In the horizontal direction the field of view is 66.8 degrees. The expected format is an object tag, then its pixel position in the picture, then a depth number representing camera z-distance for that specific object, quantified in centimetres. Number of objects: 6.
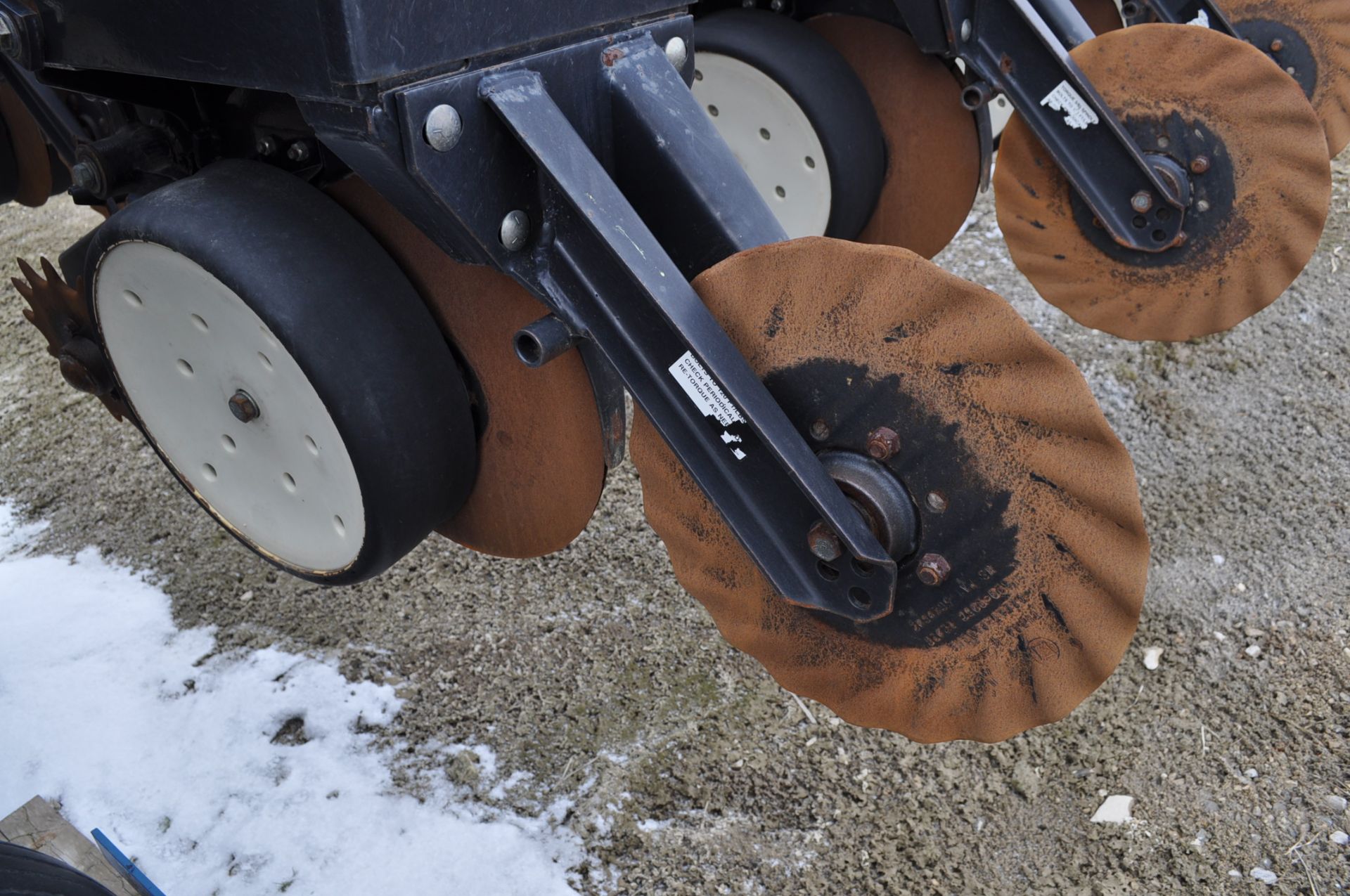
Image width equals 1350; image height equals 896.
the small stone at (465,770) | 133
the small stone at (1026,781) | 128
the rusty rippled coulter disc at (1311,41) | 196
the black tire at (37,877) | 85
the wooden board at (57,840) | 116
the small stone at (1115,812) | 124
